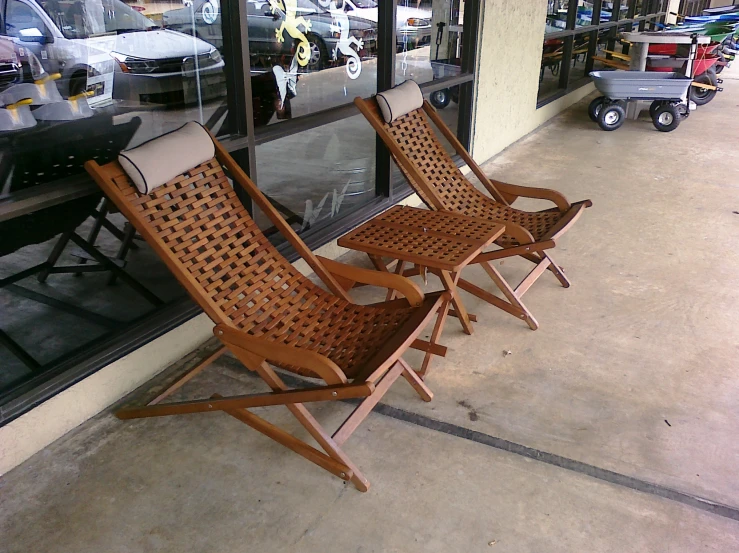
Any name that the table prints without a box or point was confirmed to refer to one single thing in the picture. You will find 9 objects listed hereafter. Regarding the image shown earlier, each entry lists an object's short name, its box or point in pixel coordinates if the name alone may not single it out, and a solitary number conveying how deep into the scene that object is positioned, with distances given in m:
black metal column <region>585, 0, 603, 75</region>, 8.48
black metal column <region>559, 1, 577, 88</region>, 7.56
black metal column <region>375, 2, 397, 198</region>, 3.83
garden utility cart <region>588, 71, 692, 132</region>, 6.67
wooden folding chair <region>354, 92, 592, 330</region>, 3.05
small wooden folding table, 2.64
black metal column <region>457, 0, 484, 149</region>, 4.98
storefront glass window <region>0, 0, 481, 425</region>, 2.48
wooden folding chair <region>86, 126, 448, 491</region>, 2.02
